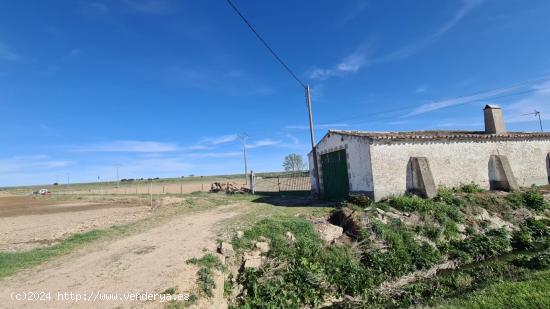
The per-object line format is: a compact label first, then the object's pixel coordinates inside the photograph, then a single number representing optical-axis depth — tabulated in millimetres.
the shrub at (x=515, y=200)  15144
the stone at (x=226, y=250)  9288
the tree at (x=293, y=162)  116062
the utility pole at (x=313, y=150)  19484
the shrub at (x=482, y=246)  11102
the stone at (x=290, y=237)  10412
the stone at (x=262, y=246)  9734
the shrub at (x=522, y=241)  11719
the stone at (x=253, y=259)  8875
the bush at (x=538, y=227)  12830
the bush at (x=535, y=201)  15259
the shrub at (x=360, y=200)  13977
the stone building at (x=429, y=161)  15398
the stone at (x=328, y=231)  11227
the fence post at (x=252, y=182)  27988
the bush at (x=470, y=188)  16703
